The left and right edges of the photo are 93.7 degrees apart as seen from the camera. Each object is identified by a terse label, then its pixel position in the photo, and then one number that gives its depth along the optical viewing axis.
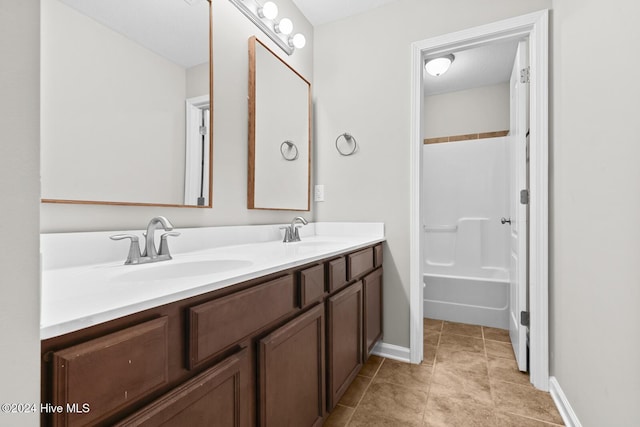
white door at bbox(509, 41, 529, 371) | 1.76
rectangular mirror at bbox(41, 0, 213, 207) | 0.90
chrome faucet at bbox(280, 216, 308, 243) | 1.71
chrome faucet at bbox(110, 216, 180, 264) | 0.97
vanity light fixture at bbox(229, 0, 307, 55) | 1.61
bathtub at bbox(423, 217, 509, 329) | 2.56
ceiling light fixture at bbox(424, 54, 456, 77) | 2.45
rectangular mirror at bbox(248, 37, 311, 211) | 1.66
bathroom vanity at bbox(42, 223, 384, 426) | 0.45
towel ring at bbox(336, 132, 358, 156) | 2.09
